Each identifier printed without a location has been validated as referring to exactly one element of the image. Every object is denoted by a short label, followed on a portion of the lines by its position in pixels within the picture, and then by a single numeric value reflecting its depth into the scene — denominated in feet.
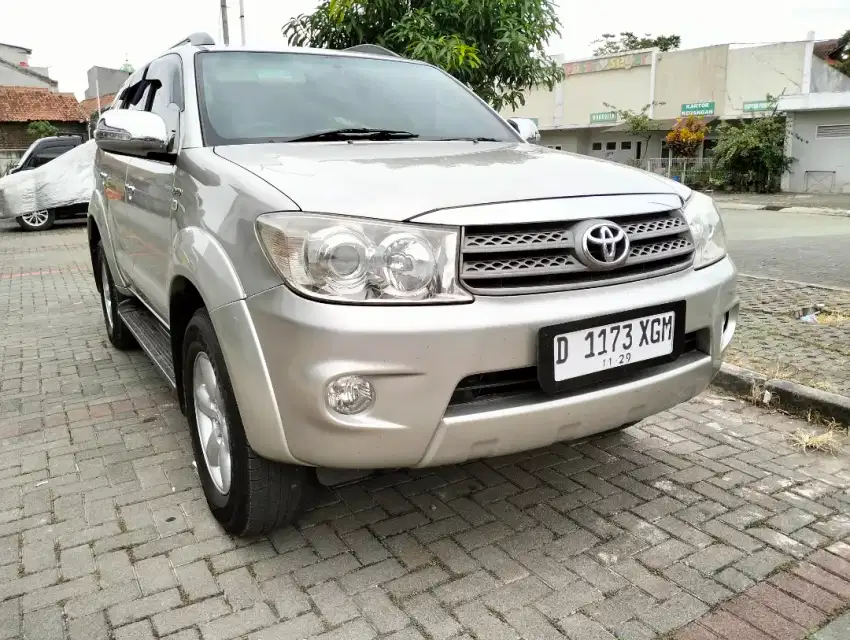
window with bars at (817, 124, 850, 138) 78.69
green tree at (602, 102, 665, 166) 98.53
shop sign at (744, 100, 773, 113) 87.81
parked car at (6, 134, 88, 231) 50.57
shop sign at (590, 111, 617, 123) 106.83
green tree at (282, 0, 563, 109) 25.05
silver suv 6.63
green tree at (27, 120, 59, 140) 111.30
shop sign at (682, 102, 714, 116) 95.35
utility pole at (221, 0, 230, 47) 51.70
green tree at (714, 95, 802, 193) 81.00
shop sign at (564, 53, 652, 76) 102.17
